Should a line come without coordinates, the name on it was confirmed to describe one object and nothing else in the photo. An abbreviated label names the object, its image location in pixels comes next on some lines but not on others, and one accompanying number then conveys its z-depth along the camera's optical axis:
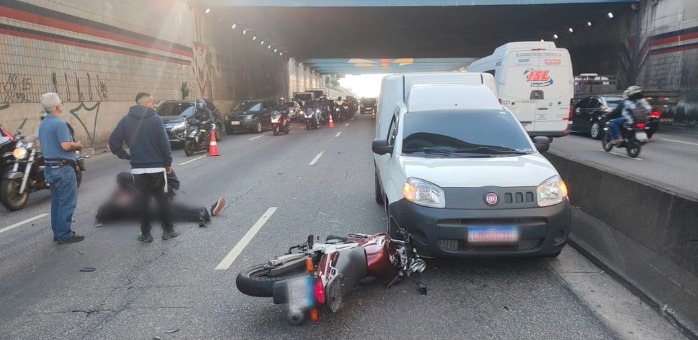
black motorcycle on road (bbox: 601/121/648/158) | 11.88
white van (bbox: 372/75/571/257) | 4.25
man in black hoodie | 5.52
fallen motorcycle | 3.42
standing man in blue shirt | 5.61
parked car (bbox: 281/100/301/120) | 29.84
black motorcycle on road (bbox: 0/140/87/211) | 7.43
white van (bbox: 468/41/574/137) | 14.46
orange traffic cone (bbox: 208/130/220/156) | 14.77
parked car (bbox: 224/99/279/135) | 23.22
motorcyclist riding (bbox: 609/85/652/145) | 12.01
